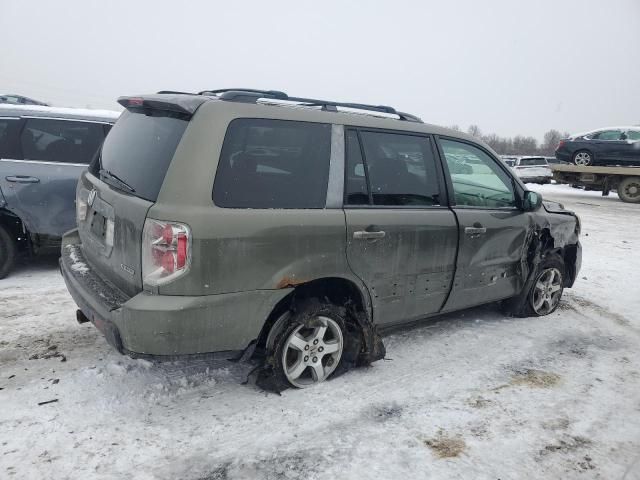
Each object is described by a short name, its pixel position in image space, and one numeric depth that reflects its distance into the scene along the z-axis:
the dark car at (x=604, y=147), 17.41
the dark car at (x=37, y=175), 5.06
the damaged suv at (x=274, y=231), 2.55
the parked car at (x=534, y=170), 25.62
